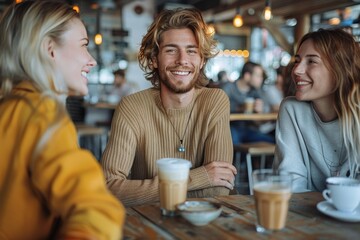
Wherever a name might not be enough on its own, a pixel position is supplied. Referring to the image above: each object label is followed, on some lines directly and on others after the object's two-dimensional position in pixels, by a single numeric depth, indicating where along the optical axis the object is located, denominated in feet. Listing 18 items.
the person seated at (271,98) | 18.90
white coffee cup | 4.37
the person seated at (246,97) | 16.67
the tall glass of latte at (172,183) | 4.38
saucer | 4.31
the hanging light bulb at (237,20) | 22.53
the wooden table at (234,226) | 3.92
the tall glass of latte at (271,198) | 3.87
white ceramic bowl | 4.03
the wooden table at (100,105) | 20.58
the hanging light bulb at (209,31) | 7.65
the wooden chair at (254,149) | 14.35
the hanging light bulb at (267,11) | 18.95
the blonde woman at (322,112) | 6.49
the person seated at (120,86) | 26.15
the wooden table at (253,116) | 15.51
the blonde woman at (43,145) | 3.18
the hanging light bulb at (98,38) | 25.41
